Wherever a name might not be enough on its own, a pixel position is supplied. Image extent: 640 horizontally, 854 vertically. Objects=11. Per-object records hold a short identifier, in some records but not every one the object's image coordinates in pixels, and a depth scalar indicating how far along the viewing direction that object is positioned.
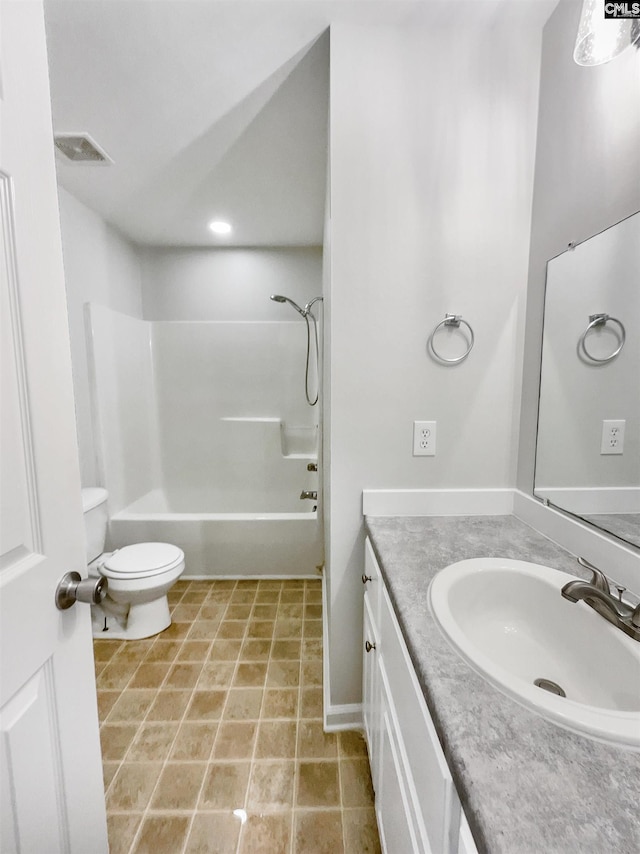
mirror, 0.82
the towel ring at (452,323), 1.19
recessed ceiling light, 2.48
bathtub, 2.34
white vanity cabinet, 0.49
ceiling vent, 1.58
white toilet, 1.82
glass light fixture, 0.77
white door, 0.54
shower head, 2.59
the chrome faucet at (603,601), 0.64
